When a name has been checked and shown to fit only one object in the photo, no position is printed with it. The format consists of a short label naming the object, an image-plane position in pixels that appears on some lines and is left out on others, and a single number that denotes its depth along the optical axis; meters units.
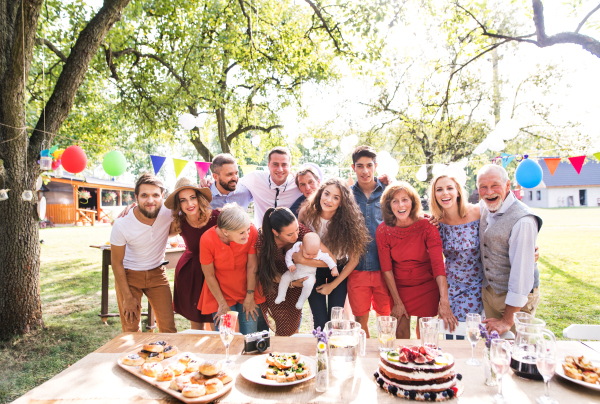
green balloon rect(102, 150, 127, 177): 5.68
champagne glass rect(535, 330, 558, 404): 1.38
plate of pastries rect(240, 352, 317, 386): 1.64
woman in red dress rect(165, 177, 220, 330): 3.16
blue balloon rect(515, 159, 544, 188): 5.70
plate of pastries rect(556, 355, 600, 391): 1.57
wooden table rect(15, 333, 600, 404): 1.53
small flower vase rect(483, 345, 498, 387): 1.62
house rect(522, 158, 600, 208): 33.81
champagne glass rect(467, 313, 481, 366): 1.80
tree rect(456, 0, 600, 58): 4.52
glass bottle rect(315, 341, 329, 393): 1.58
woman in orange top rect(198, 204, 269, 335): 2.77
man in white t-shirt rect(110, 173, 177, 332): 3.16
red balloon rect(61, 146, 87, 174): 5.00
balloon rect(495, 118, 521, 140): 6.38
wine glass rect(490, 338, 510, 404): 1.45
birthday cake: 1.50
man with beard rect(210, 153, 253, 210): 3.74
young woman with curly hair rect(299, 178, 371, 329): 3.09
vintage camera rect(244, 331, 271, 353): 1.99
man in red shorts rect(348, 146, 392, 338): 3.24
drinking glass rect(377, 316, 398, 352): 1.83
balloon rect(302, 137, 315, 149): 8.53
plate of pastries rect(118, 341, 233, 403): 1.52
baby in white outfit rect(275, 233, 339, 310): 2.93
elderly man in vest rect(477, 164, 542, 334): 2.52
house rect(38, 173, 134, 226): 21.77
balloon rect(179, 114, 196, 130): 6.58
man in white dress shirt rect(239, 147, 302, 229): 3.85
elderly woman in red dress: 2.92
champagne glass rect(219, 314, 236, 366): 1.86
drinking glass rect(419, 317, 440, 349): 1.79
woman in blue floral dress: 2.88
